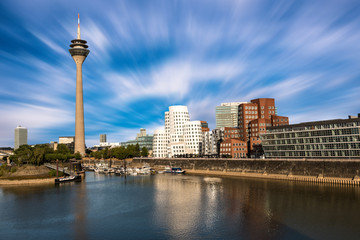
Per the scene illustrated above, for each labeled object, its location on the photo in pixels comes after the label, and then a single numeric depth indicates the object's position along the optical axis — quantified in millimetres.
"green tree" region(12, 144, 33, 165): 137000
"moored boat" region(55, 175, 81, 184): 119419
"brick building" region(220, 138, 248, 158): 173125
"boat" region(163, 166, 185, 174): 162625
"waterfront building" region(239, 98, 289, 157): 173000
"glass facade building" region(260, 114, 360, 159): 110625
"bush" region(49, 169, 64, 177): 125988
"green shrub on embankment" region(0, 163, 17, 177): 126612
